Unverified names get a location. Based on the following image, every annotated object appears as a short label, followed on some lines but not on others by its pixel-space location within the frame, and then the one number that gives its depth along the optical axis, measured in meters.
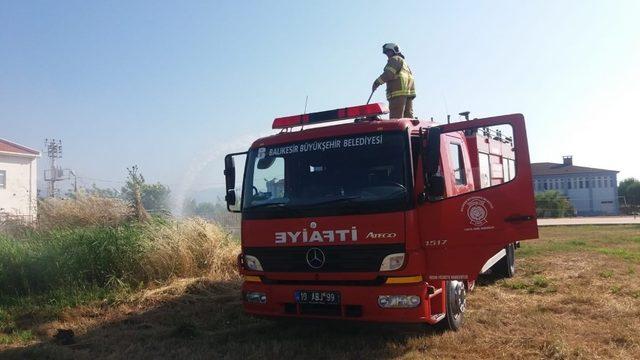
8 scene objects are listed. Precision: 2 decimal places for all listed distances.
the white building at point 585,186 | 69.31
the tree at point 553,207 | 45.44
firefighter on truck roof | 7.38
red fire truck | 5.09
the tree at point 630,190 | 70.19
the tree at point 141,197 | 12.29
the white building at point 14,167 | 35.31
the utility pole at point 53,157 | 44.88
